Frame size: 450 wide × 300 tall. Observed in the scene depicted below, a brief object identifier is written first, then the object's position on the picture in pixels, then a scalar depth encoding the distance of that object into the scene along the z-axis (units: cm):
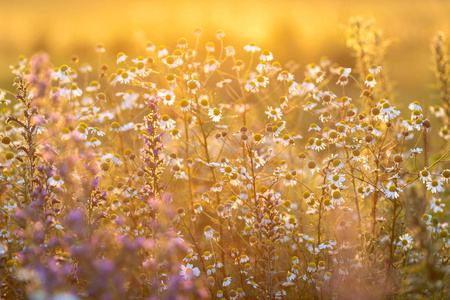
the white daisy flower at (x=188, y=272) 689
